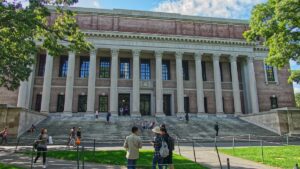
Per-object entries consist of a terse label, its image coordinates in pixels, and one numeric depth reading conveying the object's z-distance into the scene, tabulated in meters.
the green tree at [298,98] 80.61
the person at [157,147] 7.06
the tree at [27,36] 12.61
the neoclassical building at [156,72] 32.34
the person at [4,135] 18.02
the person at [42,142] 10.09
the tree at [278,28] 13.54
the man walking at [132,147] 6.74
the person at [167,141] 7.11
